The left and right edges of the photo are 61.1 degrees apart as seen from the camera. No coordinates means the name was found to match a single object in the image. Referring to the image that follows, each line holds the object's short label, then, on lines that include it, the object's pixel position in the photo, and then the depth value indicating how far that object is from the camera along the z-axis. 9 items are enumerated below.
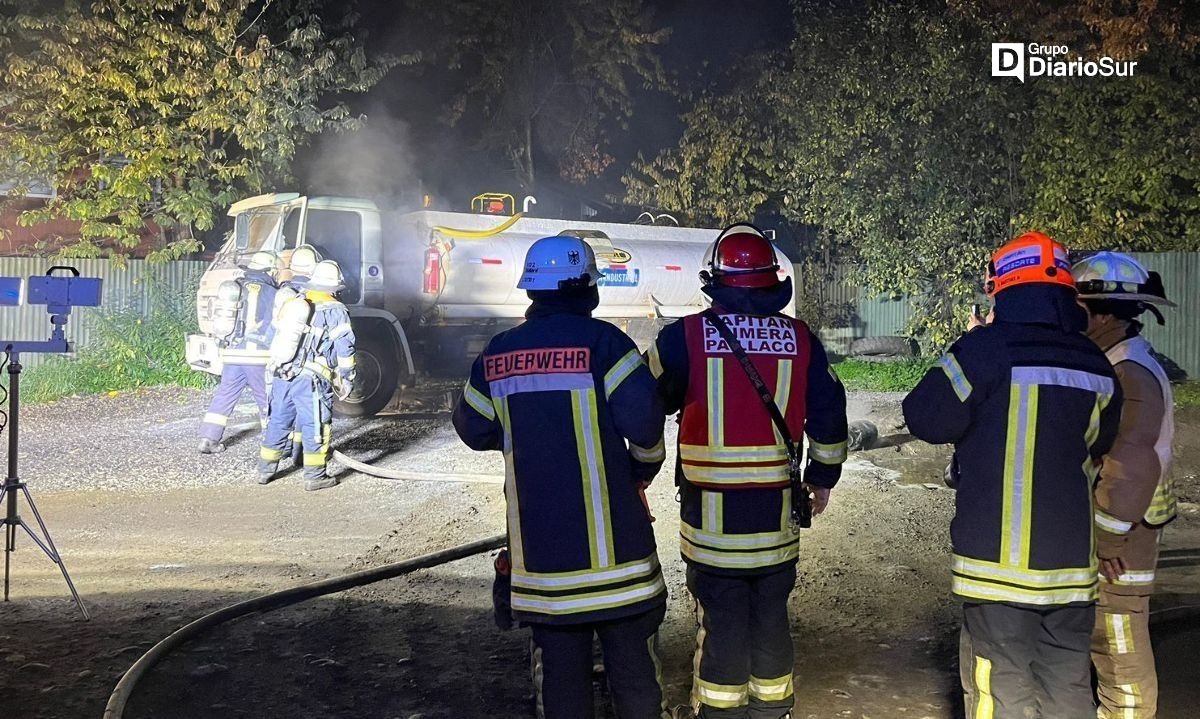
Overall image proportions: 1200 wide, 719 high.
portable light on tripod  5.12
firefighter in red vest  3.52
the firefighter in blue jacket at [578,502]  3.16
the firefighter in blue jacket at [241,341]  9.55
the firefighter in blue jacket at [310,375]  8.48
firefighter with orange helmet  3.14
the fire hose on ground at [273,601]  4.10
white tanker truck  12.02
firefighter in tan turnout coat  3.46
